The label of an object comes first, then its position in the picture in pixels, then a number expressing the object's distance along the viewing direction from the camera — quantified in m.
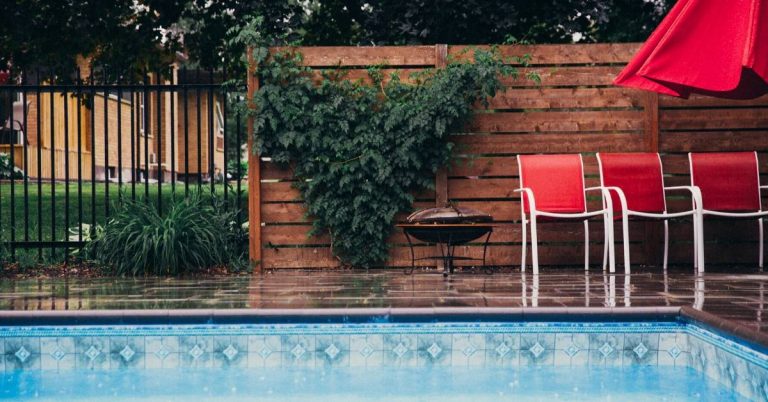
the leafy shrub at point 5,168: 17.41
